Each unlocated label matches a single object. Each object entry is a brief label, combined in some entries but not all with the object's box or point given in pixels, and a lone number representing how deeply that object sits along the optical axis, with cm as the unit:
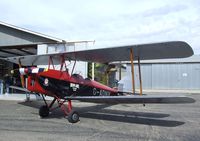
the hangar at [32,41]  1029
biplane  495
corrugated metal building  1875
